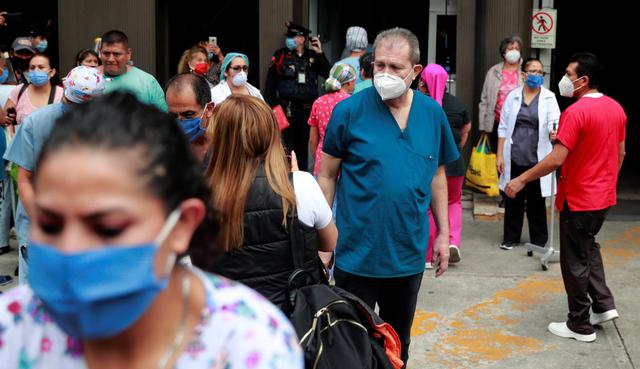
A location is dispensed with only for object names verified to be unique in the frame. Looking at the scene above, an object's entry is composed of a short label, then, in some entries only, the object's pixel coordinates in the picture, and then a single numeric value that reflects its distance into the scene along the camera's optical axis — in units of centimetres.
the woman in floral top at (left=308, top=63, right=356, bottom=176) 720
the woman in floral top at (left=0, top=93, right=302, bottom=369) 143
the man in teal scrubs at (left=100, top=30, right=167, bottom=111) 630
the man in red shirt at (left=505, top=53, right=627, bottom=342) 558
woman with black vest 323
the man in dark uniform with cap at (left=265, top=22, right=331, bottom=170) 1043
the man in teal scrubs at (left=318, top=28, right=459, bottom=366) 412
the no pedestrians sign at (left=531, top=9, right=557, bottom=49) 992
